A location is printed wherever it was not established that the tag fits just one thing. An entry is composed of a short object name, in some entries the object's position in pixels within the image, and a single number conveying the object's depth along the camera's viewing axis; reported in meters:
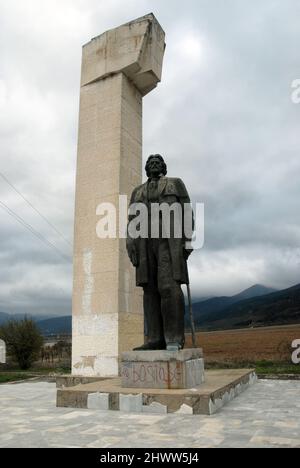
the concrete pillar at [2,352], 16.78
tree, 17.73
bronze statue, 5.68
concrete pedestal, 5.16
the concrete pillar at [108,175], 8.49
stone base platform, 4.56
